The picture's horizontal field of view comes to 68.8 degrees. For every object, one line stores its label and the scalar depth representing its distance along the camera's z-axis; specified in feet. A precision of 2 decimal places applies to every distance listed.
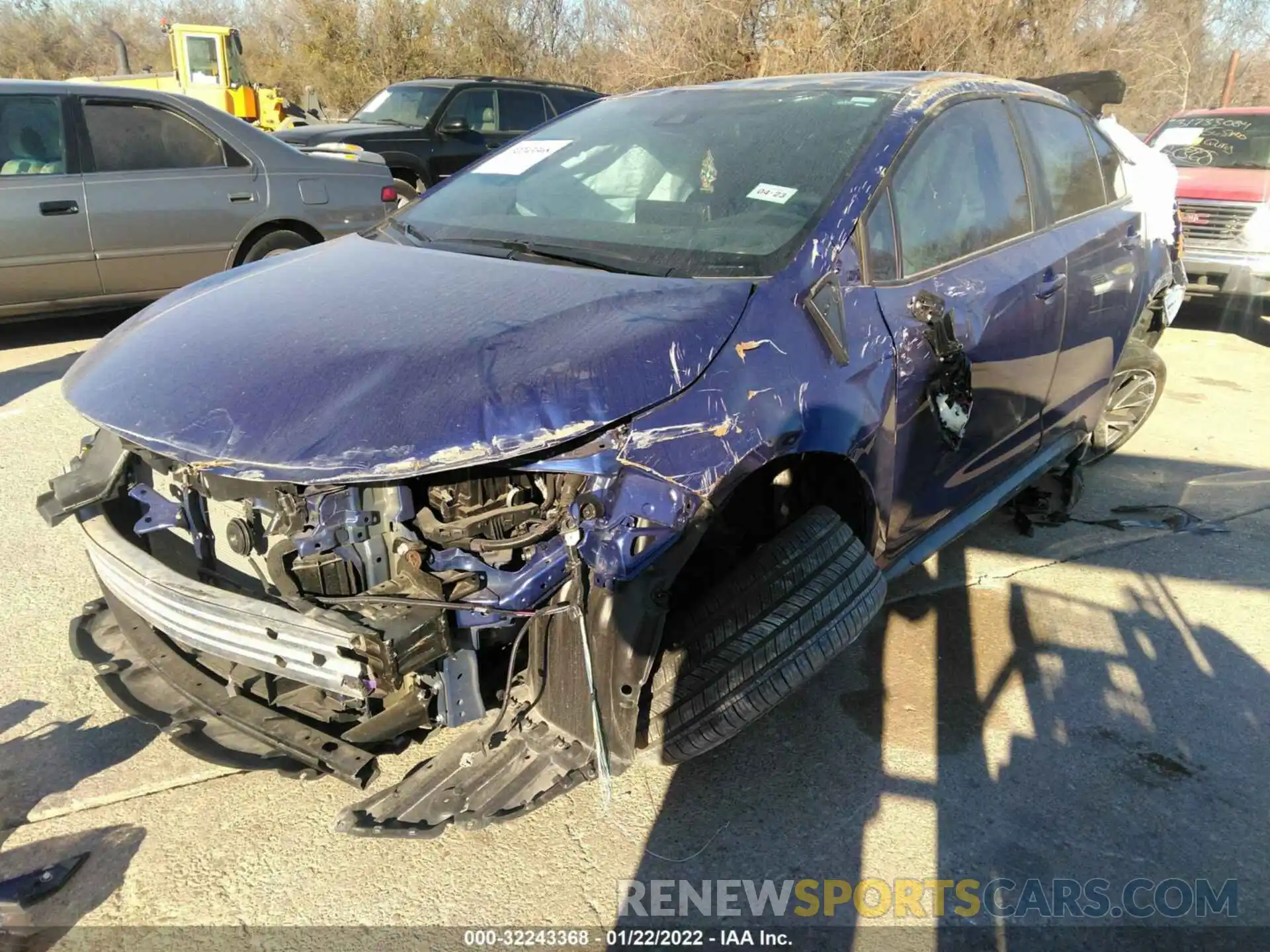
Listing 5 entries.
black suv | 33.14
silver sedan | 19.38
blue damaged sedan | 6.40
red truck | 25.76
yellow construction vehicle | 55.21
